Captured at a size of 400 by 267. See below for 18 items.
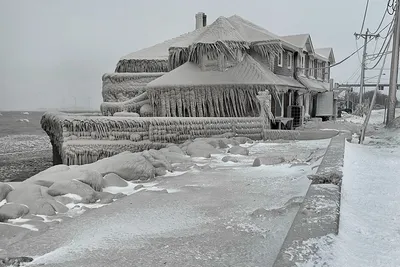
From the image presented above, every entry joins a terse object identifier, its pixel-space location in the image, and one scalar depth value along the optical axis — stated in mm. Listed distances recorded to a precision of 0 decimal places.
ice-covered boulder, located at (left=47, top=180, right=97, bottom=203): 5535
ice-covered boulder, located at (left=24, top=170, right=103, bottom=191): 6014
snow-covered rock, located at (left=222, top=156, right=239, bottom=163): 8714
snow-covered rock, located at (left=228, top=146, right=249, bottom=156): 9770
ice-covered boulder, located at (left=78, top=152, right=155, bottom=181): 6980
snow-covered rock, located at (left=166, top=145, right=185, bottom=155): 10191
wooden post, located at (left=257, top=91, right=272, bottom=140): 17289
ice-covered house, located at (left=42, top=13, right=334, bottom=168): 13023
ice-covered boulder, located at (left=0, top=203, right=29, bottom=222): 4617
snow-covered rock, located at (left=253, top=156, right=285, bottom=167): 7897
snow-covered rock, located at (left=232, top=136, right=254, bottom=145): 12842
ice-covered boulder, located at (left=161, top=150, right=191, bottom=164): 8969
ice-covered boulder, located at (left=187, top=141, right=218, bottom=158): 9633
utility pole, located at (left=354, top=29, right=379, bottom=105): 34281
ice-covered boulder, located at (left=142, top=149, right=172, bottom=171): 7848
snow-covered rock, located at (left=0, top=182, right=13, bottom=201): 5404
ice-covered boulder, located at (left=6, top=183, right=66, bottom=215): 4962
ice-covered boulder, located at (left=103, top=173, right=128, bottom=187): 6449
